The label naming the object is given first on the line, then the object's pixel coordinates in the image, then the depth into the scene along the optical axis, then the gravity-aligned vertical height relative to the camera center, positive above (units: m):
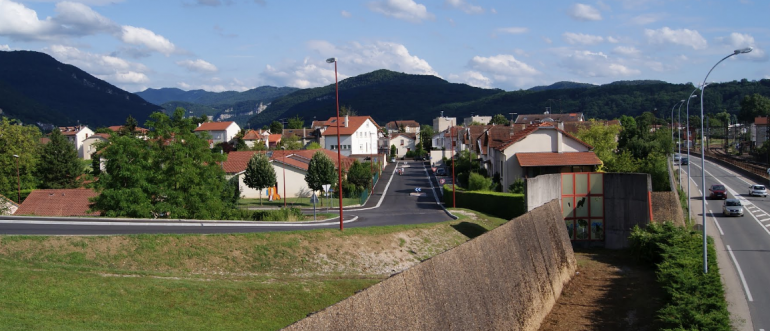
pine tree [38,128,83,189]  60.62 -1.13
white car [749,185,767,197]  52.53 -4.95
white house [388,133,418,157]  129.88 +0.76
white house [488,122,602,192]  46.28 -1.05
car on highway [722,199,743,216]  40.94 -5.05
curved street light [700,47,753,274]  20.97 -4.07
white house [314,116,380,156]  99.81 +1.93
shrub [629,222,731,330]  16.06 -4.94
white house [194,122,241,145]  119.19 +4.20
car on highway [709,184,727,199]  51.00 -4.84
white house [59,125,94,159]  125.57 +4.22
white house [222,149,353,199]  55.84 -2.67
